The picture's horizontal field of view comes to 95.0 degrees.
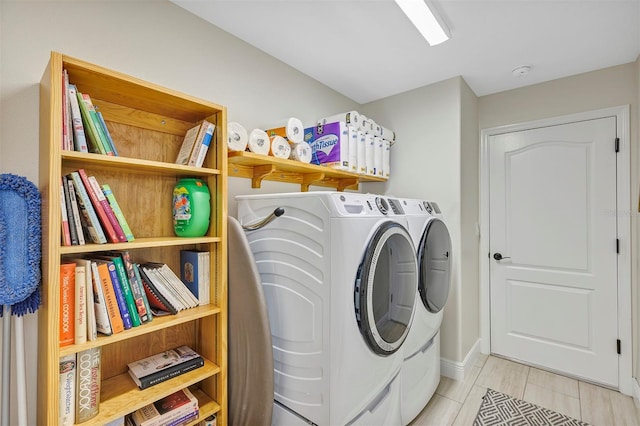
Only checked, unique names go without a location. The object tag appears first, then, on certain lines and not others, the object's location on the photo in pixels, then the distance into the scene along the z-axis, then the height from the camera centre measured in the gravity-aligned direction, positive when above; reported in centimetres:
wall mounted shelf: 173 +30
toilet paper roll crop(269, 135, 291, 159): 180 +41
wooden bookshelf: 98 +1
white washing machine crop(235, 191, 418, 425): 124 -42
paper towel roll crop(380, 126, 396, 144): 262 +72
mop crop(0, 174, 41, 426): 95 -17
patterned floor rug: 188 -135
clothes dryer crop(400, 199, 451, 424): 171 -60
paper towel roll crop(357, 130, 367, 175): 230 +48
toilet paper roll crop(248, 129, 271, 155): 169 +42
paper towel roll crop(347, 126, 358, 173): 219 +49
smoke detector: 228 +112
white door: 230 -31
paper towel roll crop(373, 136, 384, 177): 248 +50
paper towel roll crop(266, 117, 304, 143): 186 +54
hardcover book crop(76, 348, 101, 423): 108 -64
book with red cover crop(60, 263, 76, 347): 103 -31
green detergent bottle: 139 +3
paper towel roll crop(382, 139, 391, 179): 260 +49
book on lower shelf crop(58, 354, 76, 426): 103 -63
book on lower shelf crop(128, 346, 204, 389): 128 -70
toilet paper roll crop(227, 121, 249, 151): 158 +42
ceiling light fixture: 147 +106
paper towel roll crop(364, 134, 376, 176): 239 +48
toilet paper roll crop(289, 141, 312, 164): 194 +41
